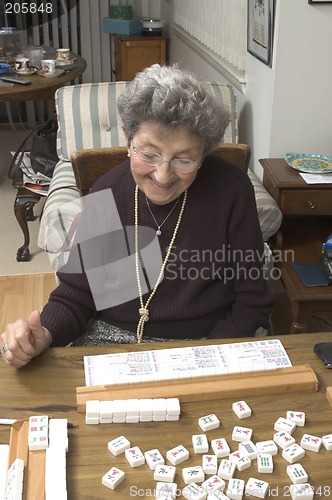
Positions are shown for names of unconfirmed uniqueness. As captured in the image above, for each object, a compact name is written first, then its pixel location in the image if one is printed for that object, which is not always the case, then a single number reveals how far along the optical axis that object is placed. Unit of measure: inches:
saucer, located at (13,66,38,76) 158.9
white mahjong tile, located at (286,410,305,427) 43.4
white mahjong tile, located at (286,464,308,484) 38.8
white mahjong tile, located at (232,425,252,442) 41.9
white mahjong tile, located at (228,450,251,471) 39.8
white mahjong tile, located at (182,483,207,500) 37.5
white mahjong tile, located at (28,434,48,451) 40.0
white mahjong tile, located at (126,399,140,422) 43.4
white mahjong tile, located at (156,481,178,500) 37.7
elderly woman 61.1
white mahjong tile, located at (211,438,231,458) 40.7
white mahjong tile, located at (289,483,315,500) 37.6
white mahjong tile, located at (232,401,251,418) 44.1
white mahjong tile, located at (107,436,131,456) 40.7
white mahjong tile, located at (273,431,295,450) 41.4
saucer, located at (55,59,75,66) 167.9
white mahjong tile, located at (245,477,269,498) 37.9
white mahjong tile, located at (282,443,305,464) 40.4
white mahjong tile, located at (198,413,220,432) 42.9
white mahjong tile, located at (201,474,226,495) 38.2
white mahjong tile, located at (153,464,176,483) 38.6
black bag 142.1
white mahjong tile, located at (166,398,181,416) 43.6
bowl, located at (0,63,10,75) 158.0
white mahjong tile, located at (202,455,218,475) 39.5
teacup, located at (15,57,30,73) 159.8
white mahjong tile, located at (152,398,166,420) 43.5
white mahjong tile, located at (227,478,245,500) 37.9
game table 39.0
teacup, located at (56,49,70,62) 170.9
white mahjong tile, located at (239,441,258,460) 40.6
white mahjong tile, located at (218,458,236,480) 39.1
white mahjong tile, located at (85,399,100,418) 43.1
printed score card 47.0
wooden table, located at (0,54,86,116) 148.2
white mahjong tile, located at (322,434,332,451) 41.5
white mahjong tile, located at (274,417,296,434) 42.7
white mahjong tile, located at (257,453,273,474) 39.6
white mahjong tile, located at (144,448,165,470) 39.7
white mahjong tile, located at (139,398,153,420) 43.4
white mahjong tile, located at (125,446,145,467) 39.8
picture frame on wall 104.1
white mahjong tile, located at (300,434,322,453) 41.4
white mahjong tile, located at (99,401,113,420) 43.2
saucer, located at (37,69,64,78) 157.2
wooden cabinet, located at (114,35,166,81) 208.4
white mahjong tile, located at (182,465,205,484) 38.8
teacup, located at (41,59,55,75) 158.1
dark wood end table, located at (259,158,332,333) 83.3
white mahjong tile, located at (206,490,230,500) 37.5
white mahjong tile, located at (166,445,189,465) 40.1
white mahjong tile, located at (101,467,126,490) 38.3
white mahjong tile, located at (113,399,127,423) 43.3
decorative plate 100.2
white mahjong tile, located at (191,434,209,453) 40.9
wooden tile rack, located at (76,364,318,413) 45.0
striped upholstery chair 121.9
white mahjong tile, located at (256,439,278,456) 40.9
